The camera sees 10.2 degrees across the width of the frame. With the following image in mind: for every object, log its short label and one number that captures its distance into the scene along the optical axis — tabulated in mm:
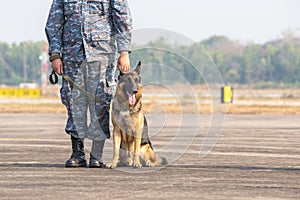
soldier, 18795
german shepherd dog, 18020
